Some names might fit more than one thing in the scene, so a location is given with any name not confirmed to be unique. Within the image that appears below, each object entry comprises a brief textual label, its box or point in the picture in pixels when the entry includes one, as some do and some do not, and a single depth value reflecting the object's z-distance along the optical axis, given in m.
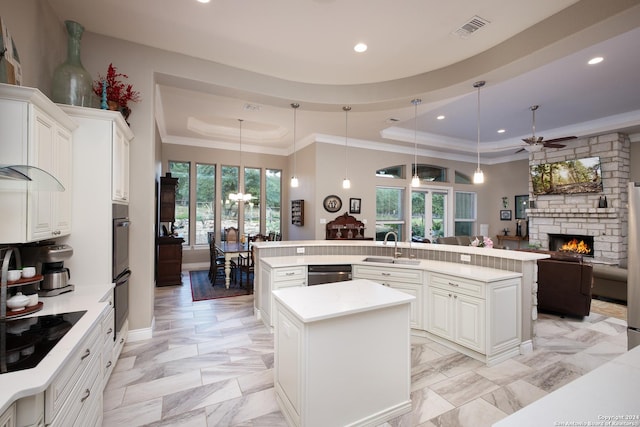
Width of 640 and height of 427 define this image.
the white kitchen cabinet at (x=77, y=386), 1.20
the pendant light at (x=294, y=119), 4.34
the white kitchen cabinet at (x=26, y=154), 1.69
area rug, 5.15
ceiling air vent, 2.81
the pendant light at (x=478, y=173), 3.51
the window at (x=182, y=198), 7.34
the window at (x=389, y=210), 7.72
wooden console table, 8.53
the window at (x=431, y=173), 8.36
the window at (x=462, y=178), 8.97
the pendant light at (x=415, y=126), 4.16
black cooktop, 1.22
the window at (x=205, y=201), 7.52
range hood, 1.46
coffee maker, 2.12
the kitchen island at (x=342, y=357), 1.85
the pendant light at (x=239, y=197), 6.68
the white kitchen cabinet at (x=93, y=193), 2.51
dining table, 5.26
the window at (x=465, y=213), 9.01
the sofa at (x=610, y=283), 4.52
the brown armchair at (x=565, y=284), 3.94
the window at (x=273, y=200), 8.31
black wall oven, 2.66
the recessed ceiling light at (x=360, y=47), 3.26
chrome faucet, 3.95
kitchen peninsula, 2.90
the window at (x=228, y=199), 7.78
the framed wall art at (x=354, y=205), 7.15
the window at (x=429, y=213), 8.29
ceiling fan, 4.98
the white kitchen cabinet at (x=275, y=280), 3.47
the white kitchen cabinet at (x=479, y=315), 2.85
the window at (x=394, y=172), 7.73
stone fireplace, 6.10
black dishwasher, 3.65
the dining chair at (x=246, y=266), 5.49
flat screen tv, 6.43
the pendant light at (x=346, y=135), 4.48
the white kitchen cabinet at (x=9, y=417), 0.98
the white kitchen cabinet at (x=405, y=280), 3.41
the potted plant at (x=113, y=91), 2.85
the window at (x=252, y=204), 8.05
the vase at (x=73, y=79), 2.54
